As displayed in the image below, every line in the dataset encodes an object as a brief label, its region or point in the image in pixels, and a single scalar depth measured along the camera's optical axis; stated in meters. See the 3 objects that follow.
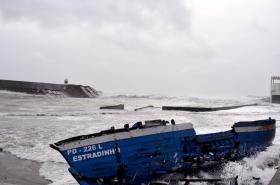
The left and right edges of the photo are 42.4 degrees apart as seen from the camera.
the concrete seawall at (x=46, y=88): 43.91
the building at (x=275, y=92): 41.06
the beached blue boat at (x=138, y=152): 6.48
